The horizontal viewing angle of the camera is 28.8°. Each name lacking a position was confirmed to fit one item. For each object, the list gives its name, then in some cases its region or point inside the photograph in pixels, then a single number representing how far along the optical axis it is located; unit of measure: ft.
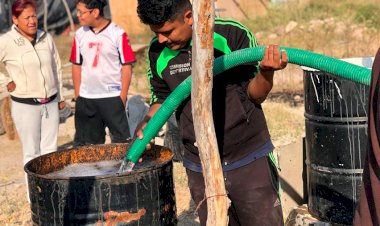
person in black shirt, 12.03
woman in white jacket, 20.63
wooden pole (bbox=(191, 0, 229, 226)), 10.51
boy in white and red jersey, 21.95
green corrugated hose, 11.32
